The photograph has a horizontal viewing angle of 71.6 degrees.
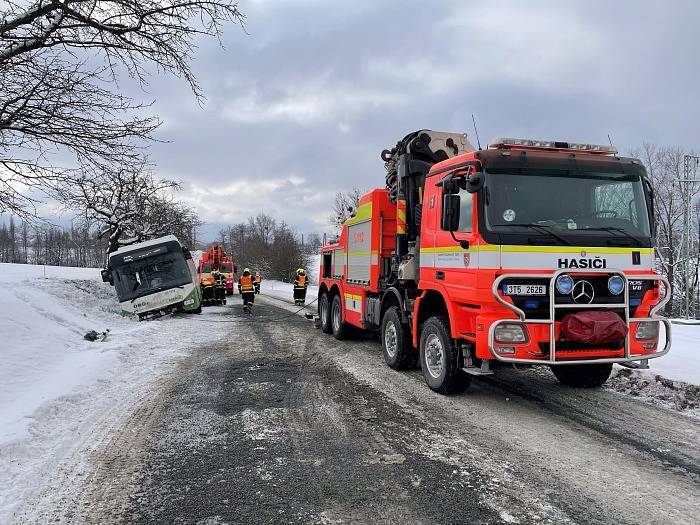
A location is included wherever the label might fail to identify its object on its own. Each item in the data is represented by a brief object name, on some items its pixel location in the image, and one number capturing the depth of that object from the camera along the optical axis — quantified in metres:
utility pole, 31.02
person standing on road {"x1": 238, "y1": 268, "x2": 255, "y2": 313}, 19.06
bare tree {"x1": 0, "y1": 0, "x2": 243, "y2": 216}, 6.73
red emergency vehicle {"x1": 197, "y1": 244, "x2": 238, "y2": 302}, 31.36
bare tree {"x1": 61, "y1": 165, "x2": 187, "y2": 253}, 24.14
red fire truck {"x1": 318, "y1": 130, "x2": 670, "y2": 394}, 5.18
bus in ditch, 15.70
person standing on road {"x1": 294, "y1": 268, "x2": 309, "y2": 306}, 20.44
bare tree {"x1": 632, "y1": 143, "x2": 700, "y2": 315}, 43.37
